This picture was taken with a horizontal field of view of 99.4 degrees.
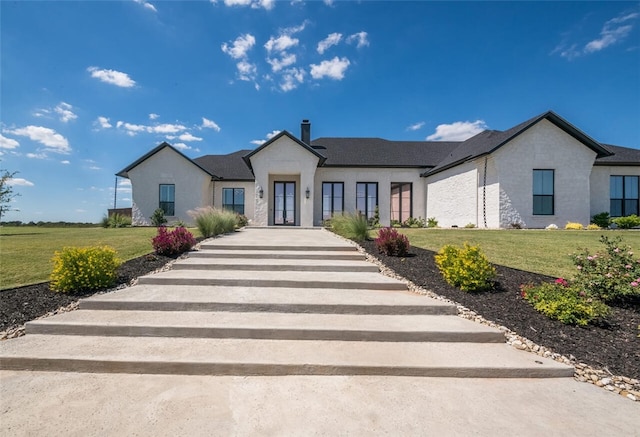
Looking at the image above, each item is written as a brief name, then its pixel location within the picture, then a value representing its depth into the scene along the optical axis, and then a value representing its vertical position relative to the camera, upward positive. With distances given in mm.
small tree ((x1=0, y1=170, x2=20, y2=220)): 16094 +1570
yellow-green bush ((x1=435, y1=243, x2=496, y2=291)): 4980 -949
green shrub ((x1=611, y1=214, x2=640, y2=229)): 14141 -72
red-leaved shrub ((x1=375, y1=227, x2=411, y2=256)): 7098 -665
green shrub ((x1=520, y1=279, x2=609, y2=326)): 3875 -1241
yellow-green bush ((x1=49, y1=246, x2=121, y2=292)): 4871 -961
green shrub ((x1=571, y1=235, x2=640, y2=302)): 4402 -926
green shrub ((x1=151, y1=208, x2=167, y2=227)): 17562 +29
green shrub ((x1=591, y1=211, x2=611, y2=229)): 14164 +25
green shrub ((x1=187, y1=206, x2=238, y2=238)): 9352 -115
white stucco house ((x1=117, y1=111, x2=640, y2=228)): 13547 +2448
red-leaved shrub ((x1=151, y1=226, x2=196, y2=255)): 6984 -607
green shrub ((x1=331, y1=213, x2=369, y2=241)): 8695 -249
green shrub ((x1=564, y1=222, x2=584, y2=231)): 13126 -279
